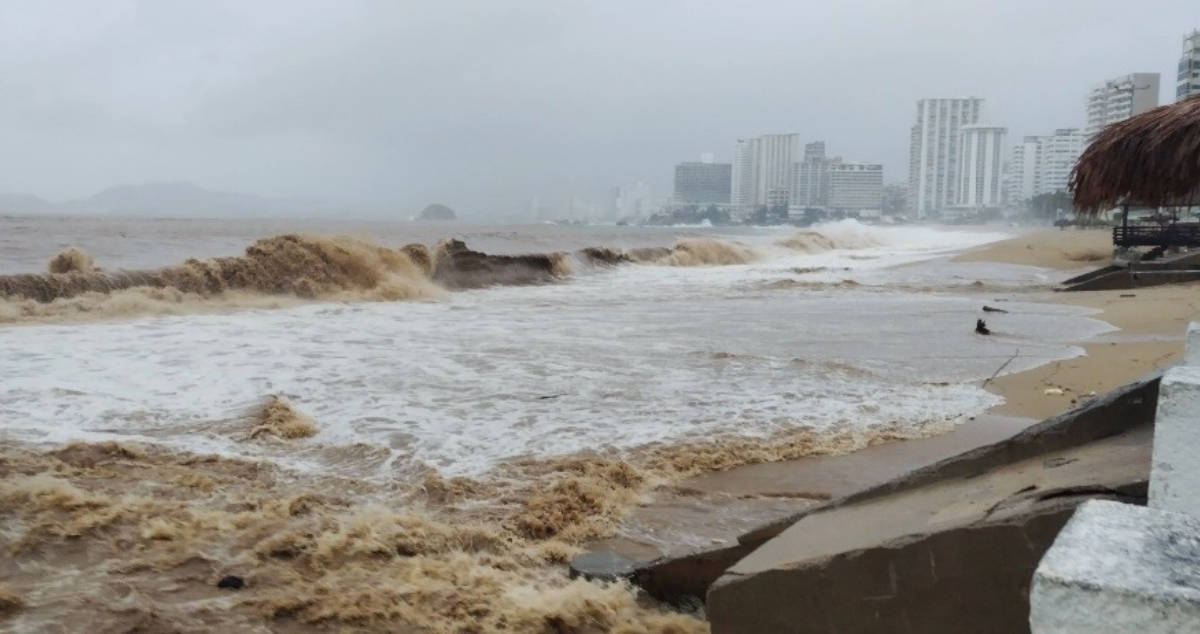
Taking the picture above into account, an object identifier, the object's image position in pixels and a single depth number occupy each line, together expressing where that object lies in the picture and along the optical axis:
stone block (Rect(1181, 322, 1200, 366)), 2.37
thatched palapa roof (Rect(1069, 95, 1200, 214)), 4.54
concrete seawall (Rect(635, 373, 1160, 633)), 2.26
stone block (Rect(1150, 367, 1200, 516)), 1.65
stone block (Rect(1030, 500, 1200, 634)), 1.21
